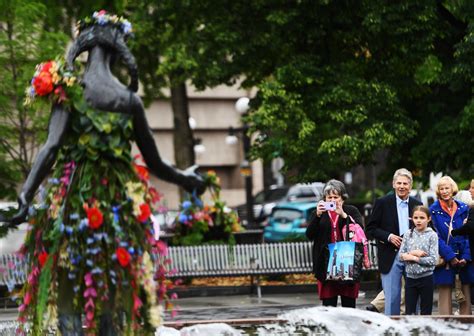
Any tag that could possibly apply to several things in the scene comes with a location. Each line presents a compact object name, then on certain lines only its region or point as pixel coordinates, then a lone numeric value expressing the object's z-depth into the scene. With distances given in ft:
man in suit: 62.82
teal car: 160.25
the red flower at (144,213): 33.42
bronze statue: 32.91
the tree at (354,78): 107.79
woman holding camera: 59.67
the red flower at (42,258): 33.28
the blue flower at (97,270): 32.67
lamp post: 175.38
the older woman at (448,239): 67.36
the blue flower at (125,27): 34.94
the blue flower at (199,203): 32.67
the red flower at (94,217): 32.73
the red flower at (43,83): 34.45
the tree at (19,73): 116.20
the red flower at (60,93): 33.81
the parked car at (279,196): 217.62
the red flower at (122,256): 32.80
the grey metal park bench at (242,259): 105.37
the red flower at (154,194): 34.36
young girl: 59.97
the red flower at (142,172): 34.42
